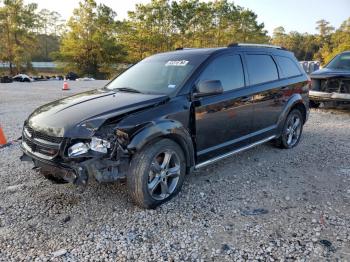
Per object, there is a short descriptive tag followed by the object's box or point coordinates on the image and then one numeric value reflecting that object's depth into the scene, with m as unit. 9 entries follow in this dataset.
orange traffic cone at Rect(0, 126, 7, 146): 5.82
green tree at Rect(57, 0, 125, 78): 41.31
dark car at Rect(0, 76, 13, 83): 20.83
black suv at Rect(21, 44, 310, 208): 3.19
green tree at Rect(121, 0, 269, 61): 40.09
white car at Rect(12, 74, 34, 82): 22.52
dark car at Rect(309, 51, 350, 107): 8.76
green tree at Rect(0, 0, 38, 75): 37.19
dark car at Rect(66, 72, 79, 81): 26.94
